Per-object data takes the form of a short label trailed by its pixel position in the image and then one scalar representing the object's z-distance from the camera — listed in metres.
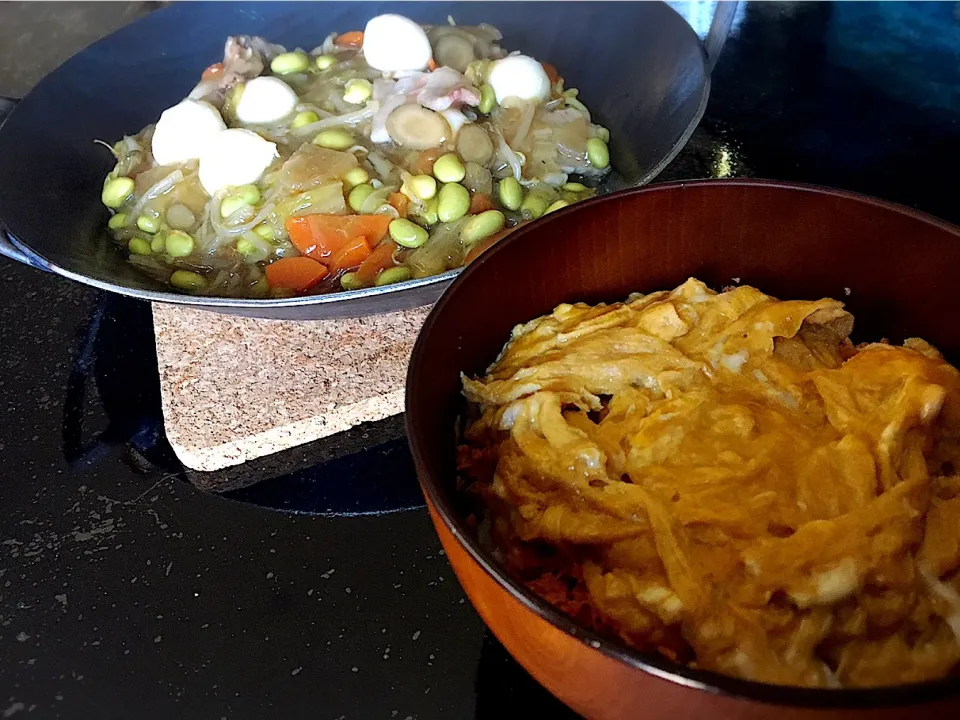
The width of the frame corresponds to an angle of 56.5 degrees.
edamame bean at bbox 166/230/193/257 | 0.33
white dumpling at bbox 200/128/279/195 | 0.34
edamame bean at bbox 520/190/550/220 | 0.34
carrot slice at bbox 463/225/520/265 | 0.31
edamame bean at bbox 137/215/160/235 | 0.34
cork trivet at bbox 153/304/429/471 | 0.29
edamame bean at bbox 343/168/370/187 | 0.33
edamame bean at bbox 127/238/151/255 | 0.34
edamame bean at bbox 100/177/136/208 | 0.35
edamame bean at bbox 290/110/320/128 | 0.36
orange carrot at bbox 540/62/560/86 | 0.39
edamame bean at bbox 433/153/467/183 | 0.33
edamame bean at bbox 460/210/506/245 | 0.32
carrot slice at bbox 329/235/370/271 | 0.32
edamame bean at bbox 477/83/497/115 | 0.36
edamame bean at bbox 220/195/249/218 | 0.33
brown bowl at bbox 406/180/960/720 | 0.21
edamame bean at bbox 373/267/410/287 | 0.31
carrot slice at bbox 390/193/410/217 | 0.33
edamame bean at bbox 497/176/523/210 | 0.33
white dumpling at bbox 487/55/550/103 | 0.36
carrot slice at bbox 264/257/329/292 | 0.32
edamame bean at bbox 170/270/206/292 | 0.33
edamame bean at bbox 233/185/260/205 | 0.33
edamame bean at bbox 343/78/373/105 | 0.37
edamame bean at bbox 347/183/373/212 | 0.33
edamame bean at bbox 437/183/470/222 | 0.32
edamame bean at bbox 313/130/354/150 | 0.35
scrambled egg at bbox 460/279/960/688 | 0.18
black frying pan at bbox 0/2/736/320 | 0.30
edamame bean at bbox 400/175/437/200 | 0.33
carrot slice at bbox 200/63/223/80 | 0.39
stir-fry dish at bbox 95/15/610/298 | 0.33
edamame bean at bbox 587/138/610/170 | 0.35
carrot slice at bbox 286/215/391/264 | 0.32
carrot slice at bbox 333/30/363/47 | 0.41
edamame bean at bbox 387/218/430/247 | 0.32
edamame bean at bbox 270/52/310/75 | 0.39
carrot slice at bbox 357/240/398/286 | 0.32
